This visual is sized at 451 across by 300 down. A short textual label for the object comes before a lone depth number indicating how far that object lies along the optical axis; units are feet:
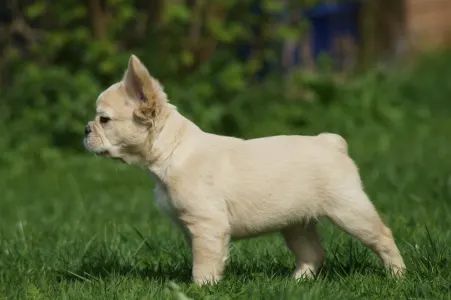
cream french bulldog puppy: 26.13
